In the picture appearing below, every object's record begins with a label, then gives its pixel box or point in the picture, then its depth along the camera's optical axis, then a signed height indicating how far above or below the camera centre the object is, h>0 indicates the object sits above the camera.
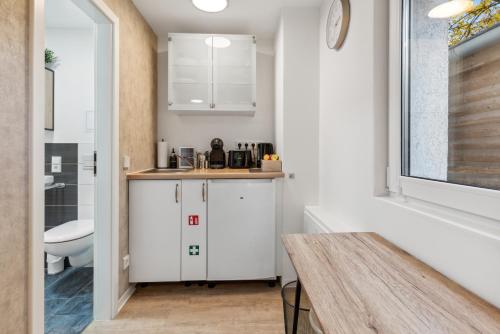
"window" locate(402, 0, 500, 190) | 0.80 +0.28
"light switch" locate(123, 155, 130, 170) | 2.01 +0.03
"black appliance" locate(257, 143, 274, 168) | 2.73 +0.18
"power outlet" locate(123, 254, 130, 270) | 2.05 -0.74
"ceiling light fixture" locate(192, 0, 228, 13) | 2.08 +1.30
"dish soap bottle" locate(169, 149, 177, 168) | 2.75 +0.06
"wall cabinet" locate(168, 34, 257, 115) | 2.51 +0.90
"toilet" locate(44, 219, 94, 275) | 2.11 -0.63
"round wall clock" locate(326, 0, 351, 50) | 1.61 +0.94
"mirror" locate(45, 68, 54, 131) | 2.48 +0.64
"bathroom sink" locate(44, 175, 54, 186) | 2.48 -0.13
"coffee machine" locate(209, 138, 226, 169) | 2.71 +0.13
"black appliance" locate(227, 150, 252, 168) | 2.71 +0.08
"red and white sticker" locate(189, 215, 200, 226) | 2.18 -0.44
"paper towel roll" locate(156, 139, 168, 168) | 2.69 +0.13
